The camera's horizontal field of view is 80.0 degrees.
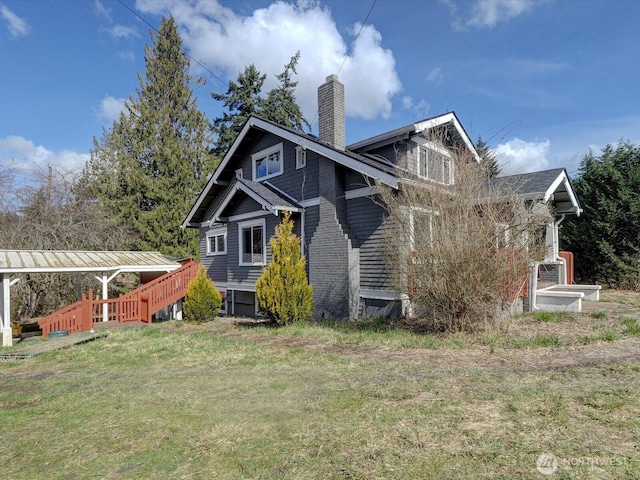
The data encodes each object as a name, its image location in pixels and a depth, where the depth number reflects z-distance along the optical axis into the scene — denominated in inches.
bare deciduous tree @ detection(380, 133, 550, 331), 305.3
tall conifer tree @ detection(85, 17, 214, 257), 1019.9
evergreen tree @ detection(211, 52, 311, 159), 1387.8
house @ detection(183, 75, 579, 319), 442.0
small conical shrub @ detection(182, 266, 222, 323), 543.5
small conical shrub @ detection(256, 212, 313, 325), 422.0
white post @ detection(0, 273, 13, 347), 429.1
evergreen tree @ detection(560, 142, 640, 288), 657.0
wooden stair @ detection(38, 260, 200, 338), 479.2
